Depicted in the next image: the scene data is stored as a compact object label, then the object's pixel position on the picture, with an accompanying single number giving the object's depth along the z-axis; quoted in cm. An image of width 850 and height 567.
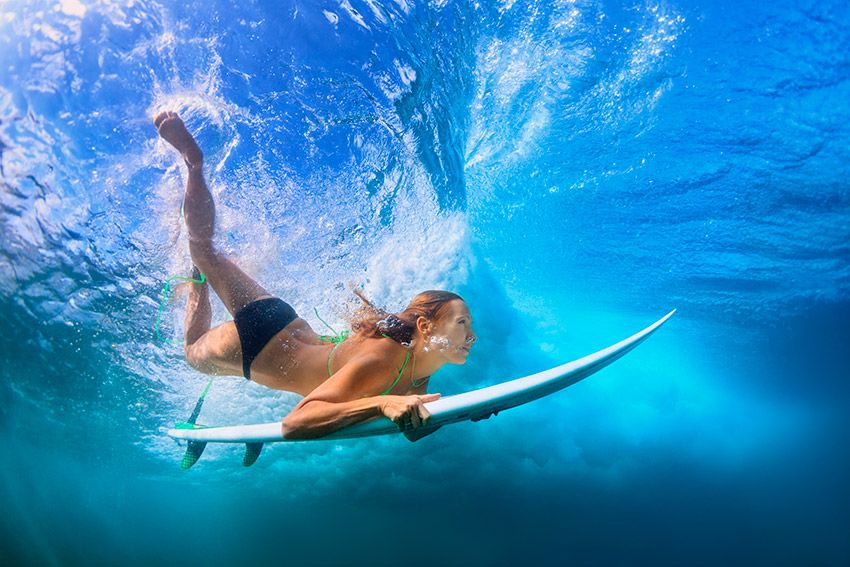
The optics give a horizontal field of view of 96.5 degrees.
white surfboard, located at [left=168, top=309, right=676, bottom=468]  213
